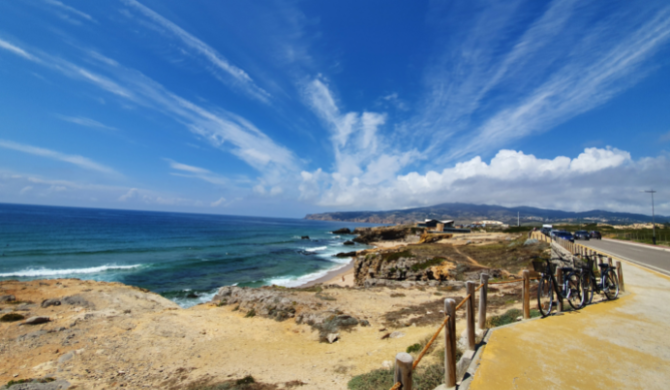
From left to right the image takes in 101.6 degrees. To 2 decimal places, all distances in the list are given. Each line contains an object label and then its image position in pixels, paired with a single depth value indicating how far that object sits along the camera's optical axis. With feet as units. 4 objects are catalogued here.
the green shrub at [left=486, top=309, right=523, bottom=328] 27.65
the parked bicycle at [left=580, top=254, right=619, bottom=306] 28.86
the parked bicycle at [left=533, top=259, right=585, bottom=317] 25.59
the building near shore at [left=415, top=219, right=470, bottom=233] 245.04
